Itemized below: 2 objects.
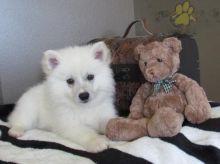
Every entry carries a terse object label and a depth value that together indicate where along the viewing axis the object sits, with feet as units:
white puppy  4.22
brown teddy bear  3.59
